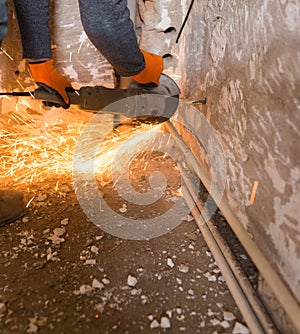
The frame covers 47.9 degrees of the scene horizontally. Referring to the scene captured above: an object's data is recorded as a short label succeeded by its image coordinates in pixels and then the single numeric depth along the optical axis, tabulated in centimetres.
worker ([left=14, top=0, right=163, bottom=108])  132
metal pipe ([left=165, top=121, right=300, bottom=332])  83
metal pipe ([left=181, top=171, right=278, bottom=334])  95
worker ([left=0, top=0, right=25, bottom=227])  139
